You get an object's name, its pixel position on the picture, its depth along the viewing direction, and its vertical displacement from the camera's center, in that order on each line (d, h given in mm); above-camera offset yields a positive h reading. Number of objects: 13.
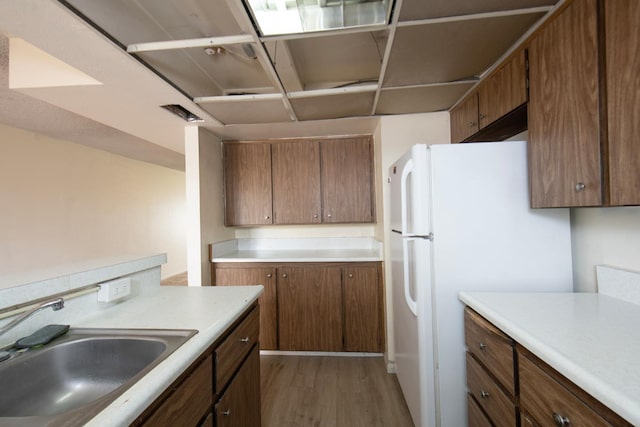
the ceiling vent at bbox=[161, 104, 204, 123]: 1924 +889
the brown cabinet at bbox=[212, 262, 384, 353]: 2285 -848
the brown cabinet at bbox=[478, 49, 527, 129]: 1152 +632
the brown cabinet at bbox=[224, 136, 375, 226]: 2627 +380
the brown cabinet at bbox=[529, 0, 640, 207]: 734 +362
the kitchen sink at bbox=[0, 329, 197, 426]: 719 -475
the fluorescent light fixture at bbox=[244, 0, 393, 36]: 1046 +896
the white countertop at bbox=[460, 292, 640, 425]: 540 -380
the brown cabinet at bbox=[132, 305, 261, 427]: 662 -584
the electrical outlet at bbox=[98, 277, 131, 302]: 1050 -308
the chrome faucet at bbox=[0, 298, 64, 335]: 695 -267
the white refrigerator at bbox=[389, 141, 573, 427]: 1200 -173
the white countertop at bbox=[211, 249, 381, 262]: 2318 -407
